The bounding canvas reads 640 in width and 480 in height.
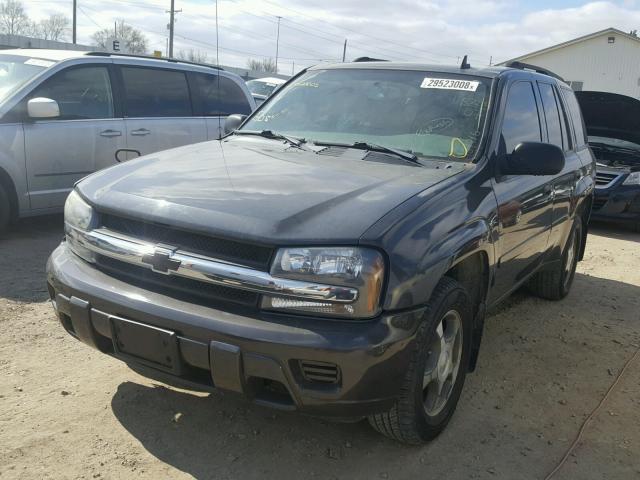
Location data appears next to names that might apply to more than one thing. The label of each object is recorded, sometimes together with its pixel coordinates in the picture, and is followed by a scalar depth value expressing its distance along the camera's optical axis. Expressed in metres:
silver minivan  5.78
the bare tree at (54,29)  65.57
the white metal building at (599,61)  32.62
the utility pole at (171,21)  29.78
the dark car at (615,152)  8.87
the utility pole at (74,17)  42.94
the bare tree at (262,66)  73.53
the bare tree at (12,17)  64.69
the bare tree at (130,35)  55.16
